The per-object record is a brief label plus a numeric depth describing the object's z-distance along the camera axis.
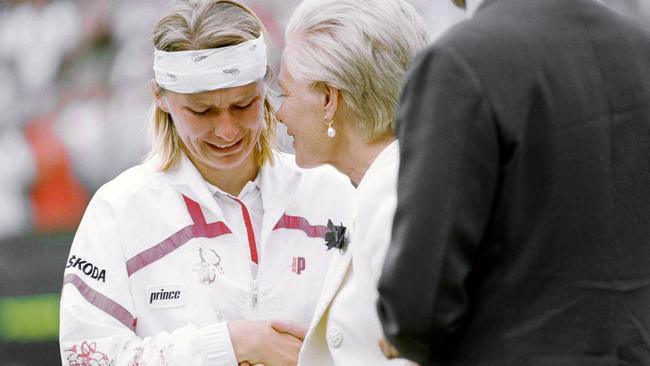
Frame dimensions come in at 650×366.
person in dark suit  4.01
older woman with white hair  5.10
